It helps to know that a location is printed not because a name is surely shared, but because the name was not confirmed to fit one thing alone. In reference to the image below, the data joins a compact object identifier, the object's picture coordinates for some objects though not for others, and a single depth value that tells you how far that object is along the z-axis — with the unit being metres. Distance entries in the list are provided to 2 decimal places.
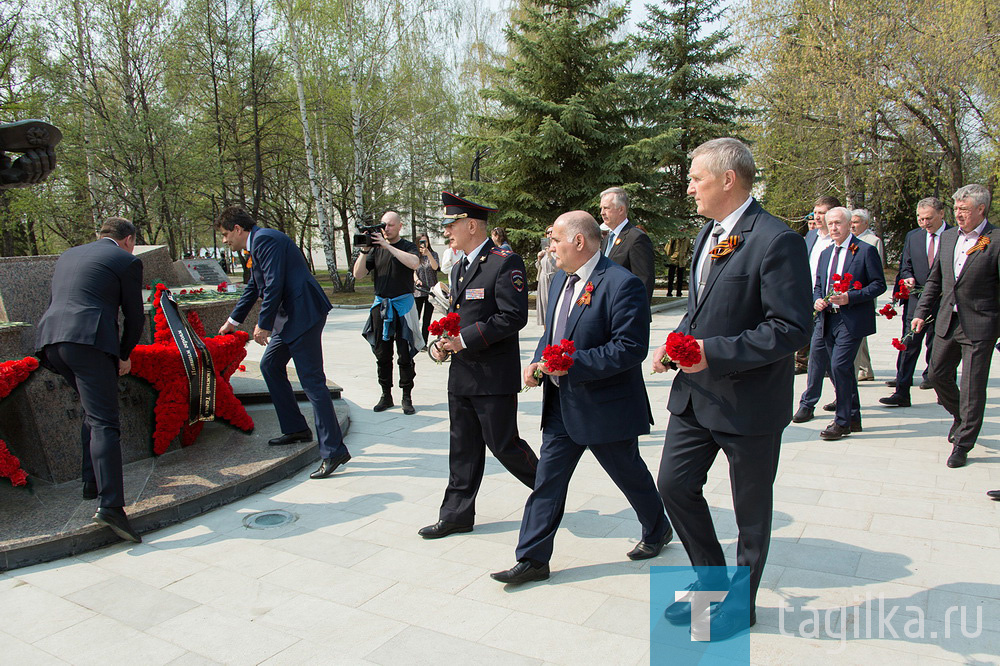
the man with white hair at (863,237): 6.48
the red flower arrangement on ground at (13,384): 4.27
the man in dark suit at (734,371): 2.56
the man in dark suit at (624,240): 5.41
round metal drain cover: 4.39
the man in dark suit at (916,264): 6.88
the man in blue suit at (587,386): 3.15
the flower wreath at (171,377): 5.15
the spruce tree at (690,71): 22.41
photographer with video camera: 7.10
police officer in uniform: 3.88
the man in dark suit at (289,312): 5.15
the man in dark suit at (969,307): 4.91
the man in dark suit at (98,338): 4.04
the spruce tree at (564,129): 16.95
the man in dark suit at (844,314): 5.82
